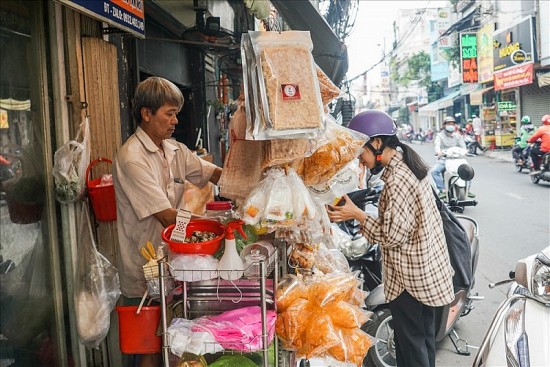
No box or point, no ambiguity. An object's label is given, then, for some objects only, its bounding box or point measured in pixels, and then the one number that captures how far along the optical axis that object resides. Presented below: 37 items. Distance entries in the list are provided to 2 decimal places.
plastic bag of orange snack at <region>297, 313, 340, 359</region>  2.23
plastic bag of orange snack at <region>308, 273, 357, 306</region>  2.37
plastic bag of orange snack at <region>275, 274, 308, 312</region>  2.30
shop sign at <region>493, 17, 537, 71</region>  21.92
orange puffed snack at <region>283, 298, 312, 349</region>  2.28
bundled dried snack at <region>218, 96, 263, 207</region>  2.32
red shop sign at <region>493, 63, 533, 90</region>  21.84
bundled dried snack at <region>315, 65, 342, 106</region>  2.37
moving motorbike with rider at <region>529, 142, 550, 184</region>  13.14
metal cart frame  2.00
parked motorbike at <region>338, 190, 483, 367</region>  3.96
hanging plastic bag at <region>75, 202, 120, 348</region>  2.89
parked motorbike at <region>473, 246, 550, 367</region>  2.50
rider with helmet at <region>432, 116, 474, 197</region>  10.93
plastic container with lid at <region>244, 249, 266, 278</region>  2.17
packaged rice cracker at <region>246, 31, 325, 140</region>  2.06
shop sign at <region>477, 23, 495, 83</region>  26.41
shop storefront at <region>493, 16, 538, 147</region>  22.00
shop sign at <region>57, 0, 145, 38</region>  2.72
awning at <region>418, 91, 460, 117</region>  36.06
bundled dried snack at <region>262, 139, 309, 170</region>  2.15
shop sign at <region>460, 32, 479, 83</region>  28.50
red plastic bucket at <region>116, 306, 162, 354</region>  2.19
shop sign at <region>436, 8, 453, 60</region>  40.82
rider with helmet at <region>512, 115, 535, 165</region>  16.84
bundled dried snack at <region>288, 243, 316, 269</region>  2.55
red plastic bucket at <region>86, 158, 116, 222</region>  3.08
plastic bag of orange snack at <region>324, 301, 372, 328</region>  2.32
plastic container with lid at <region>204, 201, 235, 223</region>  2.50
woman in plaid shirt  2.97
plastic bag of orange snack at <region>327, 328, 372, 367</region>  2.25
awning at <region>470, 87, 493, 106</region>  28.11
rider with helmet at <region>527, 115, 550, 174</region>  13.52
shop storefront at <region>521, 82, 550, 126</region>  22.73
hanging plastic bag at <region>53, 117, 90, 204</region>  2.92
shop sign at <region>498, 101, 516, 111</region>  23.70
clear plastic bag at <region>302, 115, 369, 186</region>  2.29
